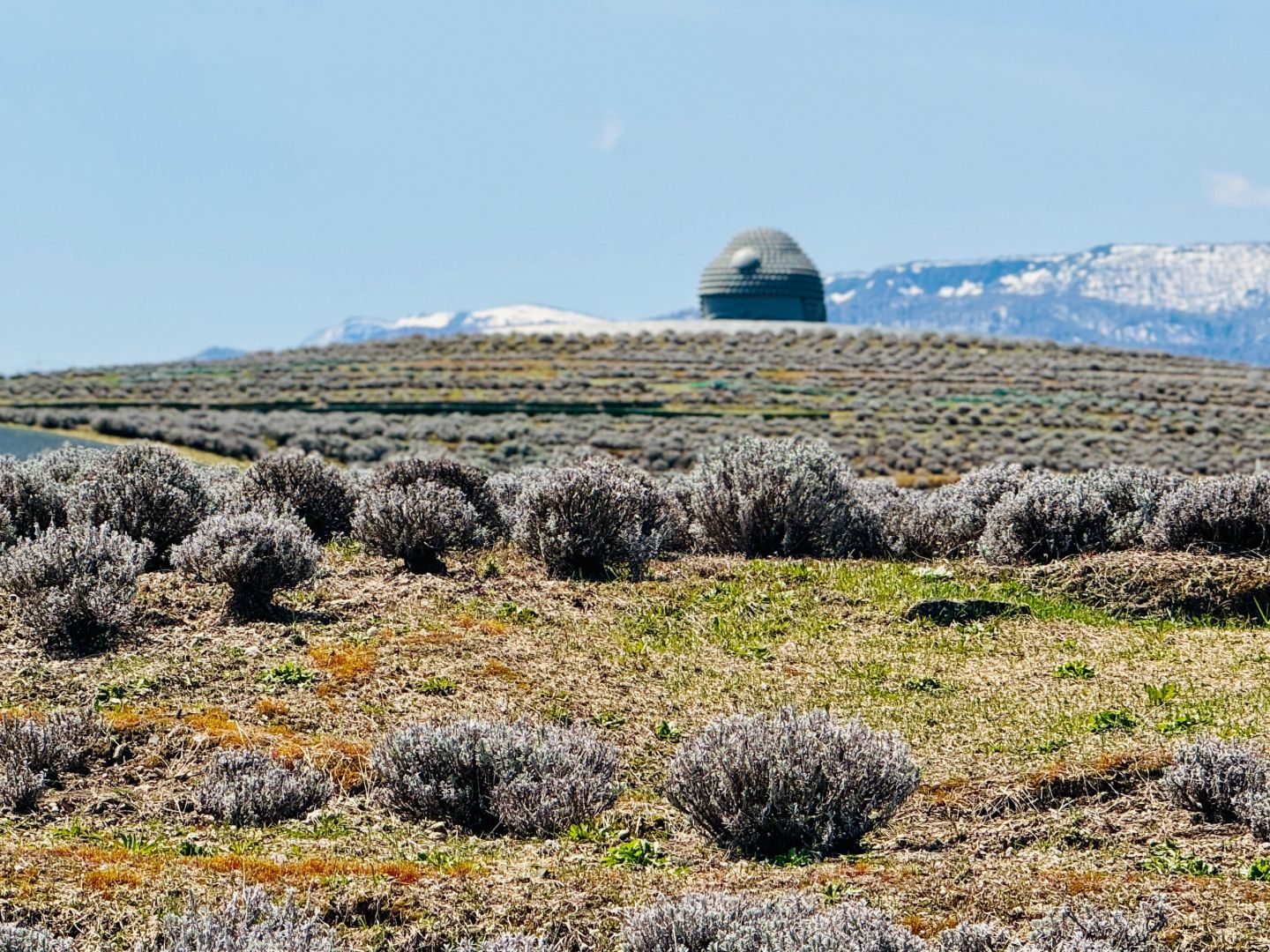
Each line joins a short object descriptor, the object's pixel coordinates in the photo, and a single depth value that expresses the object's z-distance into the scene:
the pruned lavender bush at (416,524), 26.67
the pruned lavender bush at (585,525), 27.11
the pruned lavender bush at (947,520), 30.87
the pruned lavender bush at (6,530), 26.03
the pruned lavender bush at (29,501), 27.69
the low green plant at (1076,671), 20.43
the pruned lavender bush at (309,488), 30.80
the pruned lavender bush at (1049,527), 28.14
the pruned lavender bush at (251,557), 22.39
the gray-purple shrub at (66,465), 29.69
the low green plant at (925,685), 20.08
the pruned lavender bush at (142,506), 26.80
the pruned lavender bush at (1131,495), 28.36
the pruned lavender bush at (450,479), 31.02
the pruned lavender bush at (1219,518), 26.80
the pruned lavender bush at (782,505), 30.11
